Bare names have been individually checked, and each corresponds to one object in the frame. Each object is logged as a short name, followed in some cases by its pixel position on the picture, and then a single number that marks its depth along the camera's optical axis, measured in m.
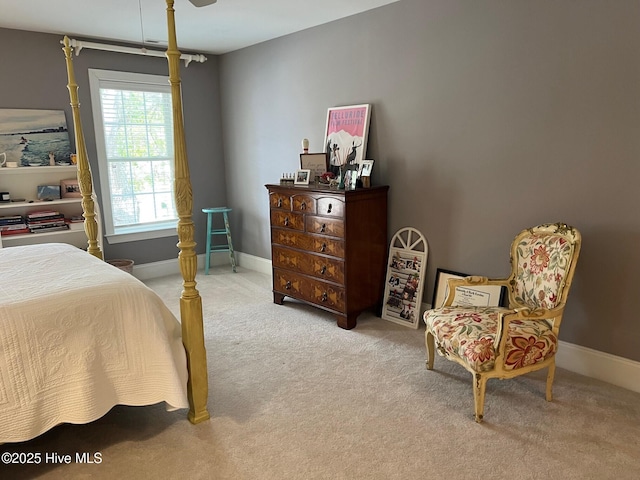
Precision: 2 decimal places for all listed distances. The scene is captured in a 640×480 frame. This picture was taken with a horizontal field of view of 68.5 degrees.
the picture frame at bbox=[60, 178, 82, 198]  4.24
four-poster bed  1.89
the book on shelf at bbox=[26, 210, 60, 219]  4.06
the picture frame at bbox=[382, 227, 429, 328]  3.55
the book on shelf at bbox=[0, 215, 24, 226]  3.93
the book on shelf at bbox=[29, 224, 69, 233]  4.05
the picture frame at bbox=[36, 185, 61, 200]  4.13
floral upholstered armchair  2.28
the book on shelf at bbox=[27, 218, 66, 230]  4.04
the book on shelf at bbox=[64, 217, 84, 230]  4.20
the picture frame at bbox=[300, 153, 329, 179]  3.92
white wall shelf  3.96
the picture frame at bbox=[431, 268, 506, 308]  3.17
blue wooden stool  5.10
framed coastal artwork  3.97
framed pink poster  3.75
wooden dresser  3.45
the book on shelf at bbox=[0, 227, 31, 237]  3.92
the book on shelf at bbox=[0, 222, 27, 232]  3.92
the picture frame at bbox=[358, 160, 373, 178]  3.58
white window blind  4.54
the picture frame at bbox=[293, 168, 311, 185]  3.88
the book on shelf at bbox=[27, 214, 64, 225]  4.05
